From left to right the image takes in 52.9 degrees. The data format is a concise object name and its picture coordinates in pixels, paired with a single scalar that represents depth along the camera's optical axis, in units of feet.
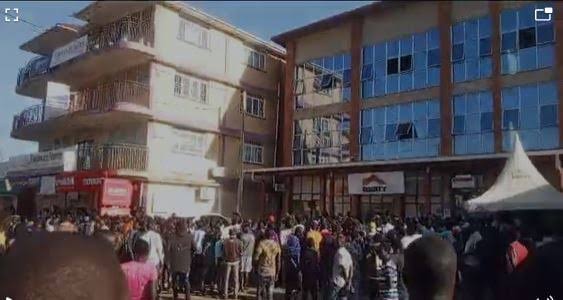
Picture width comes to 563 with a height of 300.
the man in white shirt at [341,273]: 19.38
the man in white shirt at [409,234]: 19.01
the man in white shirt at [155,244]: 20.42
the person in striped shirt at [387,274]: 17.30
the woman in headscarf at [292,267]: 23.91
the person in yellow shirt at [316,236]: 23.67
